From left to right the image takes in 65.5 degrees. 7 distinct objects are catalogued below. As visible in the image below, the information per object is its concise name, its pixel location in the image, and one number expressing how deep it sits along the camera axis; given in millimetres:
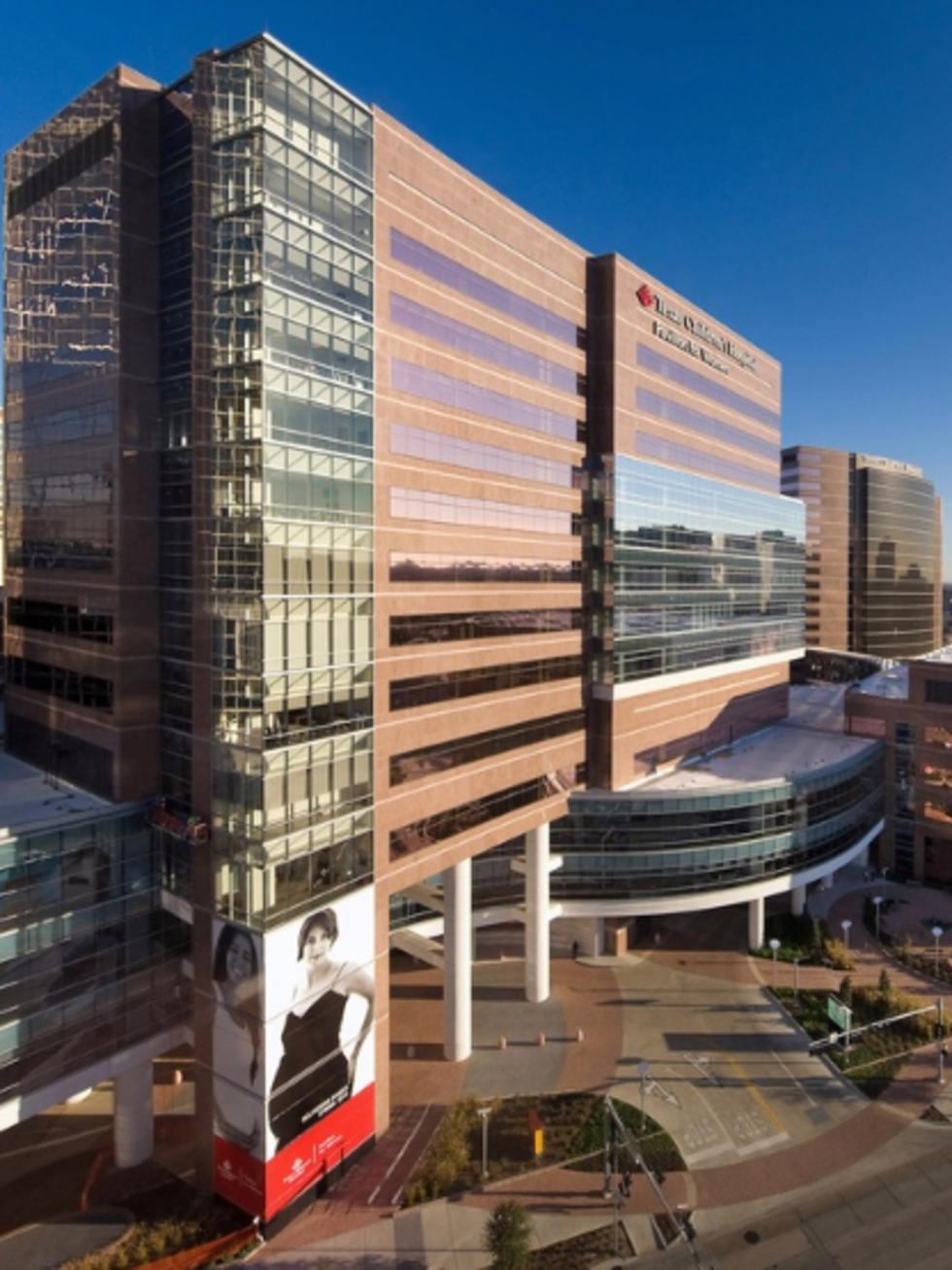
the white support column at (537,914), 47344
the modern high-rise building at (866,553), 143500
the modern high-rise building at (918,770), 68812
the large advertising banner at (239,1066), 30281
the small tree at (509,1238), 27188
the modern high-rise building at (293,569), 30406
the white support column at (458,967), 41750
